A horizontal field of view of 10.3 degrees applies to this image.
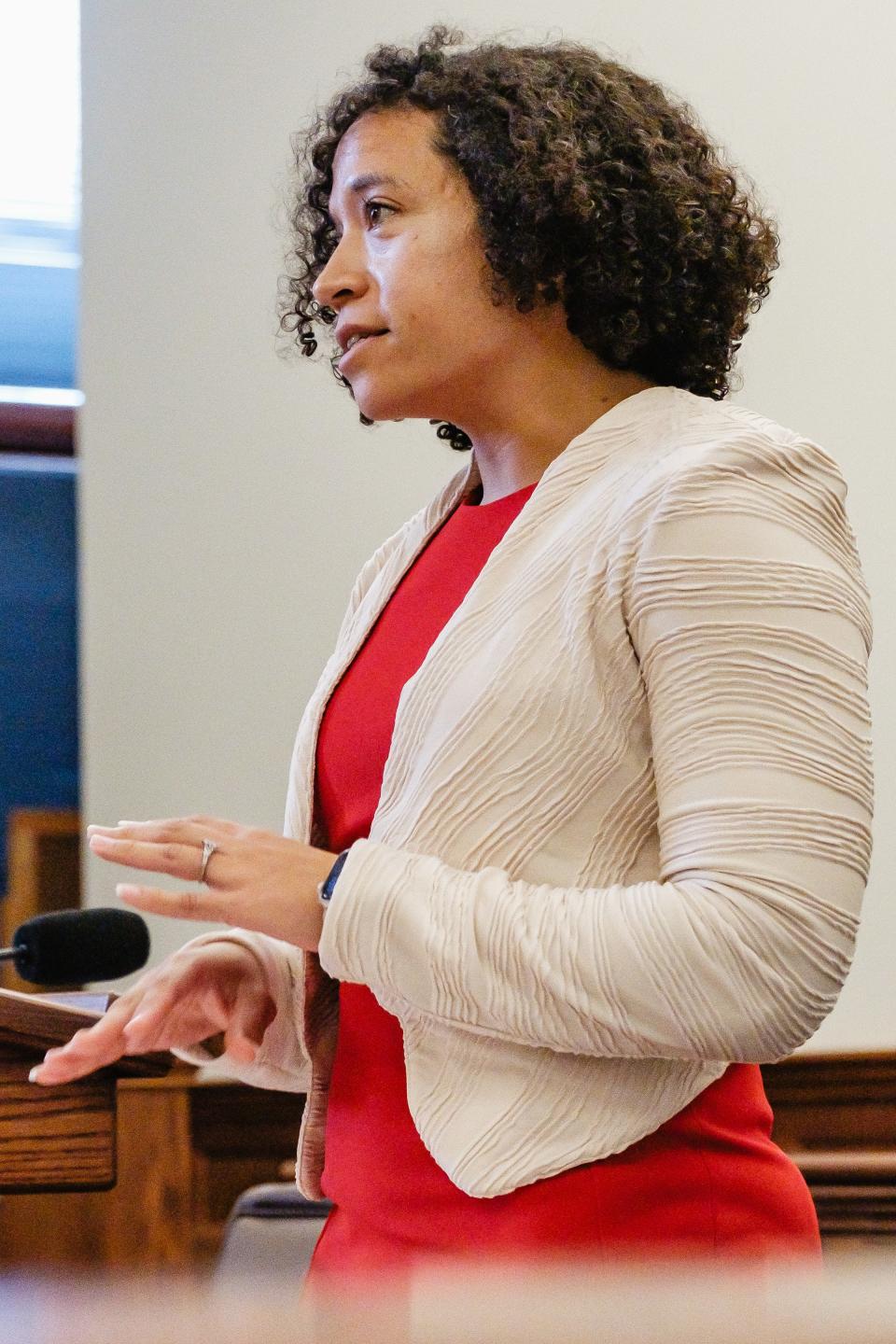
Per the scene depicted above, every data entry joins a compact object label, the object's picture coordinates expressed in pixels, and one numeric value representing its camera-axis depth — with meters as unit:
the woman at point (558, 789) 2.78
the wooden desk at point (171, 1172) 4.64
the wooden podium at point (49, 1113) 2.90
